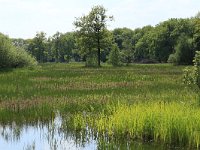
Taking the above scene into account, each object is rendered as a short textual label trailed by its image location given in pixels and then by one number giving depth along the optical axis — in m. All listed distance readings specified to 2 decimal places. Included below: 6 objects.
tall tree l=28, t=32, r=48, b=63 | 144.25
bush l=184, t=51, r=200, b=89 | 16.84
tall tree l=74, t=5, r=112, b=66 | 87.94
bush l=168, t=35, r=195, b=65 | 93.06
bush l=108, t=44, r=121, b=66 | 84.62
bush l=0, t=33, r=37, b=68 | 54.72
